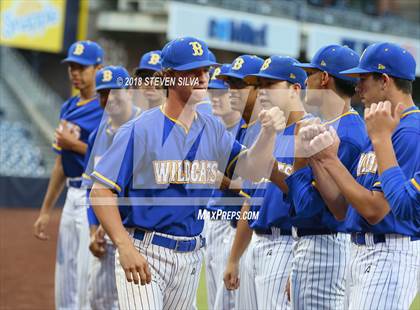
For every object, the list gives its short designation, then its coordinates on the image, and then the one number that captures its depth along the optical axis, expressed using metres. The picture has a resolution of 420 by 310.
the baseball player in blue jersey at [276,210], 10.04
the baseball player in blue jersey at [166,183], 8.66
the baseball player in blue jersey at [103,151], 12.93
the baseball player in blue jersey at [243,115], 11.25
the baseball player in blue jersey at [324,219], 9.36
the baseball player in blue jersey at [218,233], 13.09
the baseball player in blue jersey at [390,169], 7.46
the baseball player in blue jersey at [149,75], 13.68
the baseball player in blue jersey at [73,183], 14.11
